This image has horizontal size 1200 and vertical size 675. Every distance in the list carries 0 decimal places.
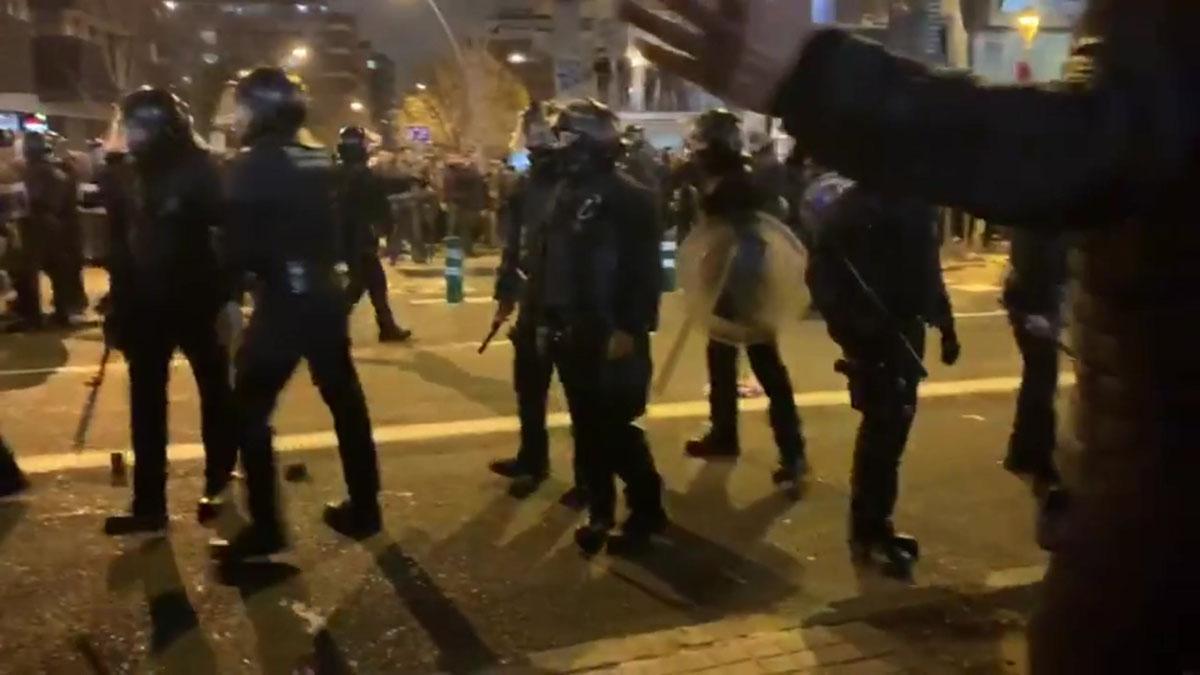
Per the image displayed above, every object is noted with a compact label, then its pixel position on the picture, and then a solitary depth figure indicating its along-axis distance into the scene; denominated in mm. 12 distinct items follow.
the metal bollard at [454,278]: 16072
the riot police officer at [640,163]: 11172
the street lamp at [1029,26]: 22062
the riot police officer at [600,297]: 5785
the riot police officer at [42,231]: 13414
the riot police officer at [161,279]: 5855
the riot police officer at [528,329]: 6969
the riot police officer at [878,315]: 5566
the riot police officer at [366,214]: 11555
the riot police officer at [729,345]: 6309
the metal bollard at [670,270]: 15328
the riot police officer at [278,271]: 5371
